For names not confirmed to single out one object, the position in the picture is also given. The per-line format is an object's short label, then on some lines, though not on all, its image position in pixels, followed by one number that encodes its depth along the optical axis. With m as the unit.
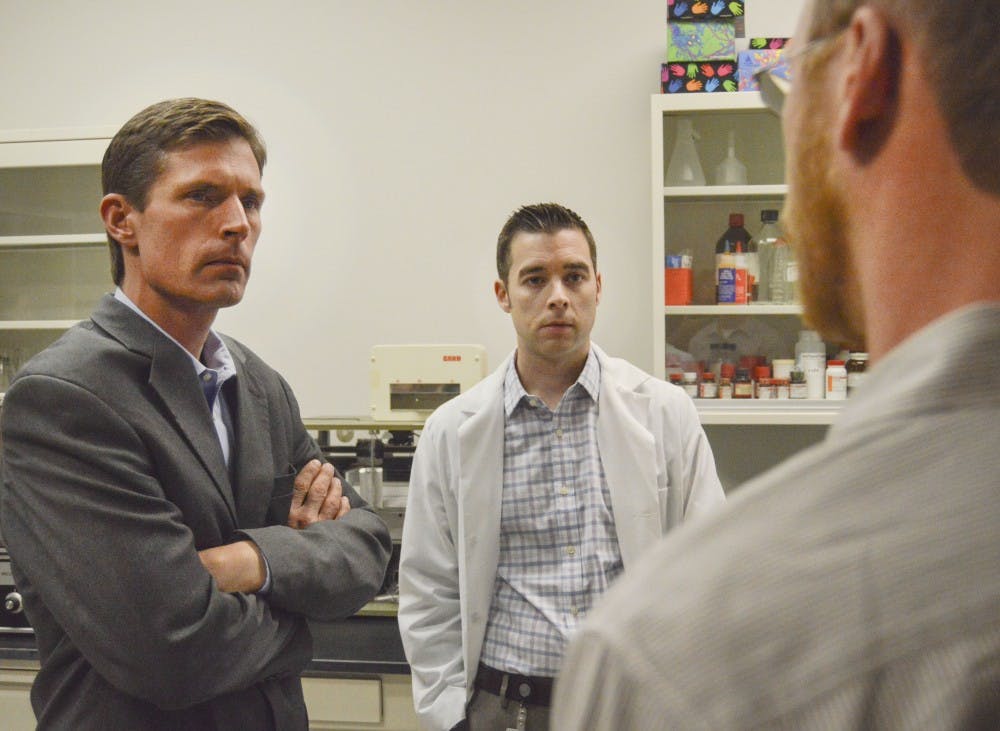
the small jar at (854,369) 2.64
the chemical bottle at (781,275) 2.68
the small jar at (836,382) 2.64
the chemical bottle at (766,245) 2.70
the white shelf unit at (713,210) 2.62
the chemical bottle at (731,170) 2.73
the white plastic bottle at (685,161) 2.72
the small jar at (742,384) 2.69
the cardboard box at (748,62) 2.61
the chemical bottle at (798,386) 2.66
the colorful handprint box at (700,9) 2.61
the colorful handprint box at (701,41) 2.62
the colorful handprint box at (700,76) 2.63
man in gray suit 1.13
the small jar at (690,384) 2.69
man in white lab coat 1.82
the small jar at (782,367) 2.70
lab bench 2.28
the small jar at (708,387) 2.69
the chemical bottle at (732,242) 2.70
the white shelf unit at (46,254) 2.99
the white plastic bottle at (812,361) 2.65
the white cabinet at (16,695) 2.37
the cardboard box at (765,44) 2.64
